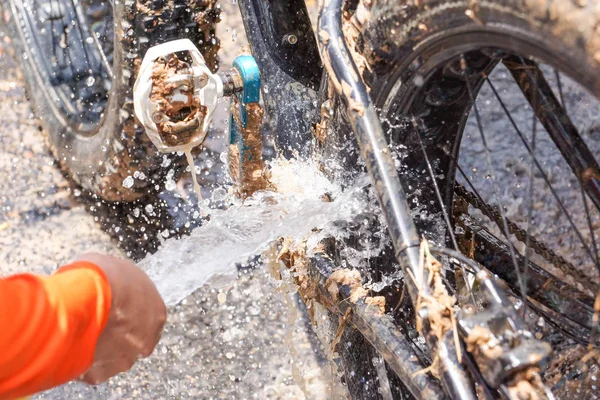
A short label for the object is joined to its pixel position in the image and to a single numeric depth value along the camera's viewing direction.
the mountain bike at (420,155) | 1.02
